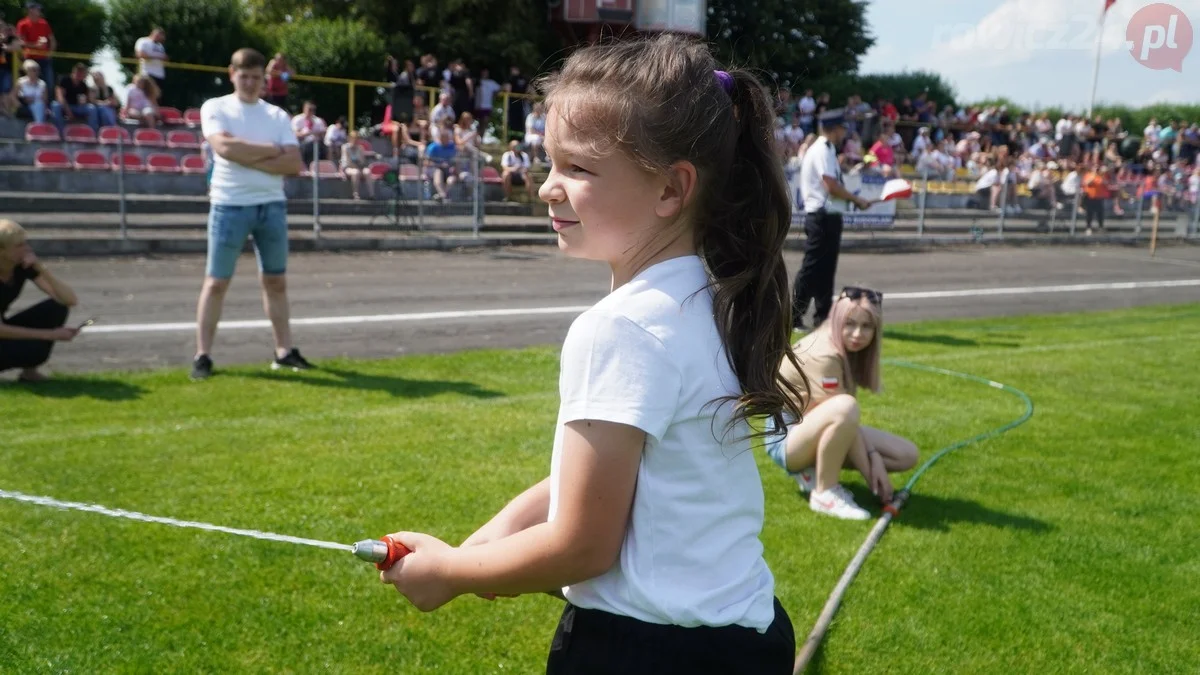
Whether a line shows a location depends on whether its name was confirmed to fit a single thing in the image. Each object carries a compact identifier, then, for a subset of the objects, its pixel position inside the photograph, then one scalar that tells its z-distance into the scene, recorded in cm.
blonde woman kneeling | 529
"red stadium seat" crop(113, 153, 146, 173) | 2017
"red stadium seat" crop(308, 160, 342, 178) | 2126
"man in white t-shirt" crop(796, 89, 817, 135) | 3291
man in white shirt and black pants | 1058
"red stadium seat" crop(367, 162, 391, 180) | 2138
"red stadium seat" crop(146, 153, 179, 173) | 2097
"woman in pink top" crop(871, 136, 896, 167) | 2667
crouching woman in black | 711
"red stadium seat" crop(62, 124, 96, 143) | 2177
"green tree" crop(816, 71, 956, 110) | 4422
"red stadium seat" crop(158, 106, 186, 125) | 2370
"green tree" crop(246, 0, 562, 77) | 3469
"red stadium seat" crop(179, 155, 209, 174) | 2114
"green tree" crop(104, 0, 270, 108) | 3031
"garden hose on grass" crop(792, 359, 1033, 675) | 375
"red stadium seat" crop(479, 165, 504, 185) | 2286
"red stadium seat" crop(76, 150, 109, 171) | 1978
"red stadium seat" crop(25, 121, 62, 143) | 2095
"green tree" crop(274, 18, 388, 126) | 3122
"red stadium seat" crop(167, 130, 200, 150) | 2233
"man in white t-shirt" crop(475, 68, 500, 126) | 2978
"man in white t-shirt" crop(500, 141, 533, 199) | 2327
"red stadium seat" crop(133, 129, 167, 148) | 2181
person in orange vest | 2945
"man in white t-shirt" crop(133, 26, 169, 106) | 2381
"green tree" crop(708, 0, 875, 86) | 3662
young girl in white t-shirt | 162
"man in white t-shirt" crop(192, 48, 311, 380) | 757
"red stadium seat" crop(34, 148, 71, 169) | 1955
